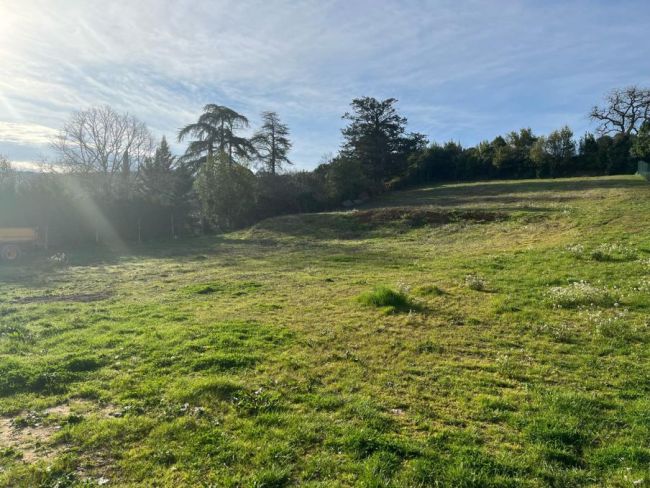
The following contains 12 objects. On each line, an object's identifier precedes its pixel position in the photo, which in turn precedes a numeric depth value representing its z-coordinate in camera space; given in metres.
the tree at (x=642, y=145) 34.70
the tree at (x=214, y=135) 39.22
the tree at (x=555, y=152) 40.69
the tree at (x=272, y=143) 44.11
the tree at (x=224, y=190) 31.69
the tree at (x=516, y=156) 44.16
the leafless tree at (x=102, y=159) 38.60
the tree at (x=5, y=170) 31.56
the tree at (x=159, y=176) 35.08
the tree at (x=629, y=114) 44.44
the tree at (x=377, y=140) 47.28
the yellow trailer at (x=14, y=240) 21.56
